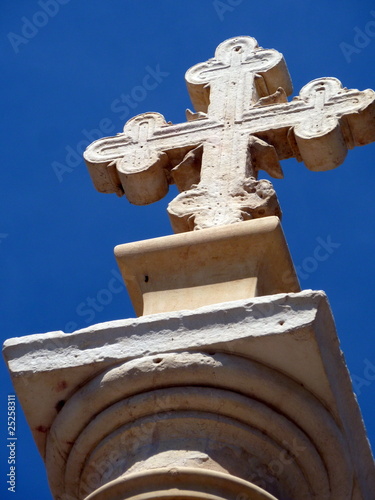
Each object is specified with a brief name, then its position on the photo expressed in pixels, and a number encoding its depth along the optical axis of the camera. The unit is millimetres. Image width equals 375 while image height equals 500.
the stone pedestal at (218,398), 4691
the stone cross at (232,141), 6906
